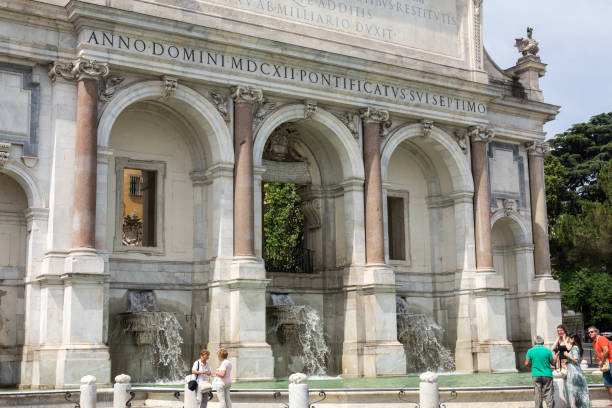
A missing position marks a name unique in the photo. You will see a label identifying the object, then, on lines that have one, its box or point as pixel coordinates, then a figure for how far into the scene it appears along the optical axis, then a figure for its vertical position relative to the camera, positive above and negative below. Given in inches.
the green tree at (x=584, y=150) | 2112.5 +502.9
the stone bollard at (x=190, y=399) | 578.9 -41.3
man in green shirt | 609.6 -27.5
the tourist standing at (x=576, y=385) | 617.0 -36.3
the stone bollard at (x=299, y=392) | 560.4 -35.8
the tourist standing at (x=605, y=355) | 652.7 -14.4
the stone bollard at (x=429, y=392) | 582.6 -37.9
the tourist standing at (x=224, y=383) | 559.5 -29.4
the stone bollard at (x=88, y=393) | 585.6 -36.6
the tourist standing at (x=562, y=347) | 637.3 -7.6
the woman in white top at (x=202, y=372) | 560.7 -22.0
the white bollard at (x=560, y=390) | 625.3 -40.5
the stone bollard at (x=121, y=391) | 606.9 -36.7
